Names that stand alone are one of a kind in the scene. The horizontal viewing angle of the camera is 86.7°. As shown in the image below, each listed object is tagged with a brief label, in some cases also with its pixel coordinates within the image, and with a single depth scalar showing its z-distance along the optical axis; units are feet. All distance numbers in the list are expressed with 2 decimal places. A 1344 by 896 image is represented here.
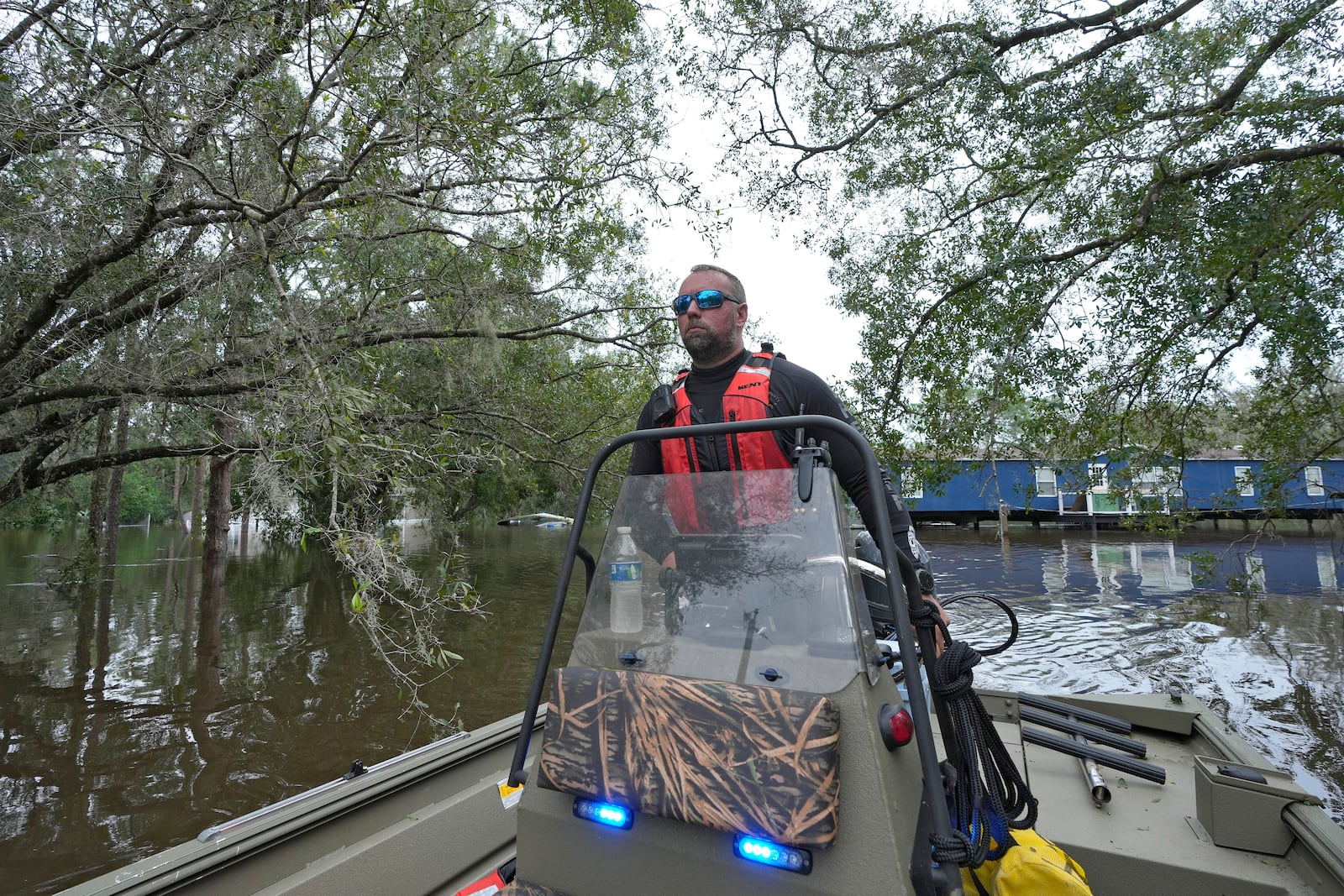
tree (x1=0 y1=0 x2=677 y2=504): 18.69
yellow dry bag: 6.24
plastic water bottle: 6.37
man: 7.38
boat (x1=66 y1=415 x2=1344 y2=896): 4.83
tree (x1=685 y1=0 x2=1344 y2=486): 22.95
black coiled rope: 5.80
